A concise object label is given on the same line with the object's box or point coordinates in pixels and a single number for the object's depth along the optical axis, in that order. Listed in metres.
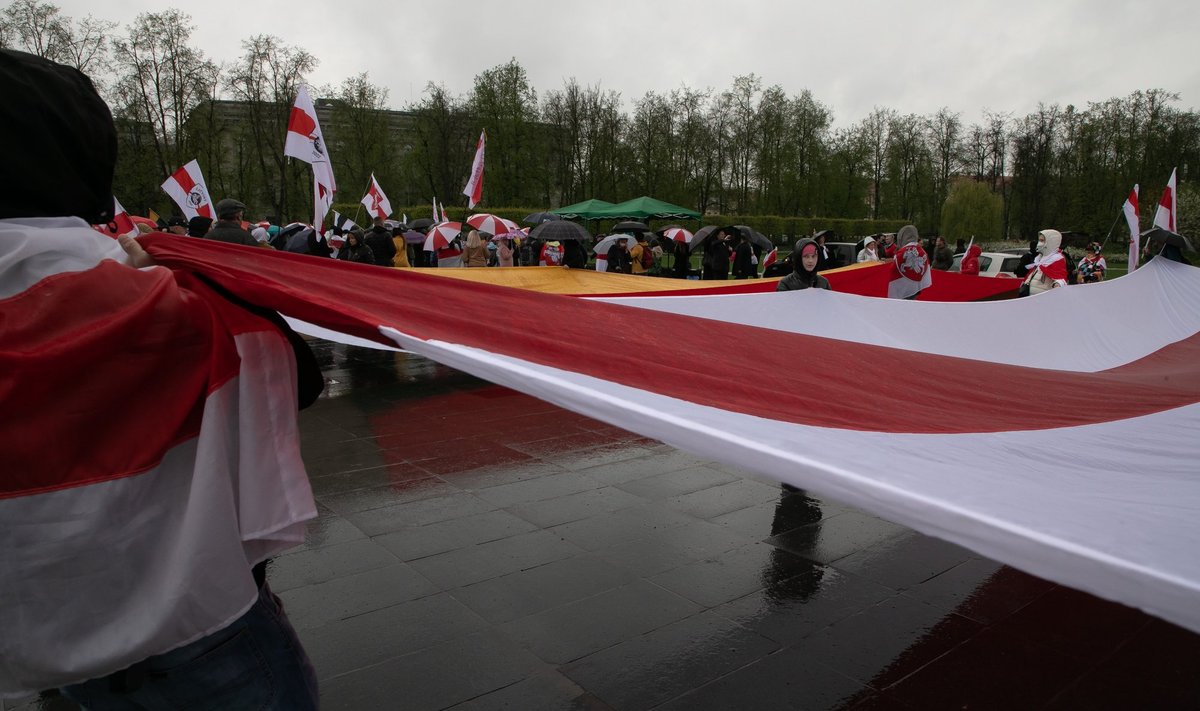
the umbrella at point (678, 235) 18.90
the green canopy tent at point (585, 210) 29.16
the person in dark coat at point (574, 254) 18.94
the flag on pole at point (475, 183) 19.69
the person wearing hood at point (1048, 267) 9.44
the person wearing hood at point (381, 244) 13.05
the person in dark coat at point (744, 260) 16.72
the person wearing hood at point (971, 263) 17.83
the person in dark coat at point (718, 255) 14.64
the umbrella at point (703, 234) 14.39
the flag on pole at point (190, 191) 14.70
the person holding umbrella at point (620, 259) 18.28
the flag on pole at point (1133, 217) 11.01
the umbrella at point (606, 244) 18.69
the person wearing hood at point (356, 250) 12.32
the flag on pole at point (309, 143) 10.76
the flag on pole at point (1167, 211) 9.14
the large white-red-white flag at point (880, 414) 1.25
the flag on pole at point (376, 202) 16.75
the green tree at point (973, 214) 50.50
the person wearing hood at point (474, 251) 15.82
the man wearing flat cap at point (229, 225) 8.34
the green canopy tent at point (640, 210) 28.95
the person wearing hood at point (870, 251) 16.67
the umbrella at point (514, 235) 19.23
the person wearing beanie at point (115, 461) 1.29
